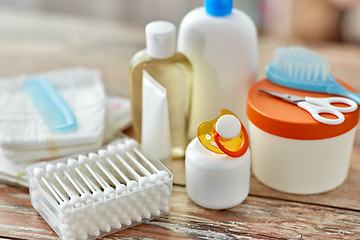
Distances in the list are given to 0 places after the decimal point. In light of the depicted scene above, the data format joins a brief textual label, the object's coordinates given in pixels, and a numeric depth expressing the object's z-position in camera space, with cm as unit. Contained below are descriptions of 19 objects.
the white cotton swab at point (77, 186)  62
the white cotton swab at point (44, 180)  63
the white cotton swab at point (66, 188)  62
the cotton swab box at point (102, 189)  62
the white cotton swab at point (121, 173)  64
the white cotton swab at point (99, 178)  63
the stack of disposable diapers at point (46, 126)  70
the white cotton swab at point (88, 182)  62
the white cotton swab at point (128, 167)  64
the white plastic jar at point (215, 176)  65
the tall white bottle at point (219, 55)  71
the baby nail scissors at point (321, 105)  66
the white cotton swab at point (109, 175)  63
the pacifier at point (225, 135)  64
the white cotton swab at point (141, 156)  65
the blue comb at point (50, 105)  73
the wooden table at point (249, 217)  64
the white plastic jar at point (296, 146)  66
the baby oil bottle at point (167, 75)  70
